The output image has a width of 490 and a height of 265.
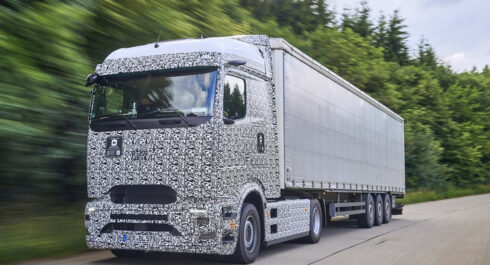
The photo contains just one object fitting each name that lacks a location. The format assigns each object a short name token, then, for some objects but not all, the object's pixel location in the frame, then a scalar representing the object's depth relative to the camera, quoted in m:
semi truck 8.26
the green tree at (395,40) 55.78
